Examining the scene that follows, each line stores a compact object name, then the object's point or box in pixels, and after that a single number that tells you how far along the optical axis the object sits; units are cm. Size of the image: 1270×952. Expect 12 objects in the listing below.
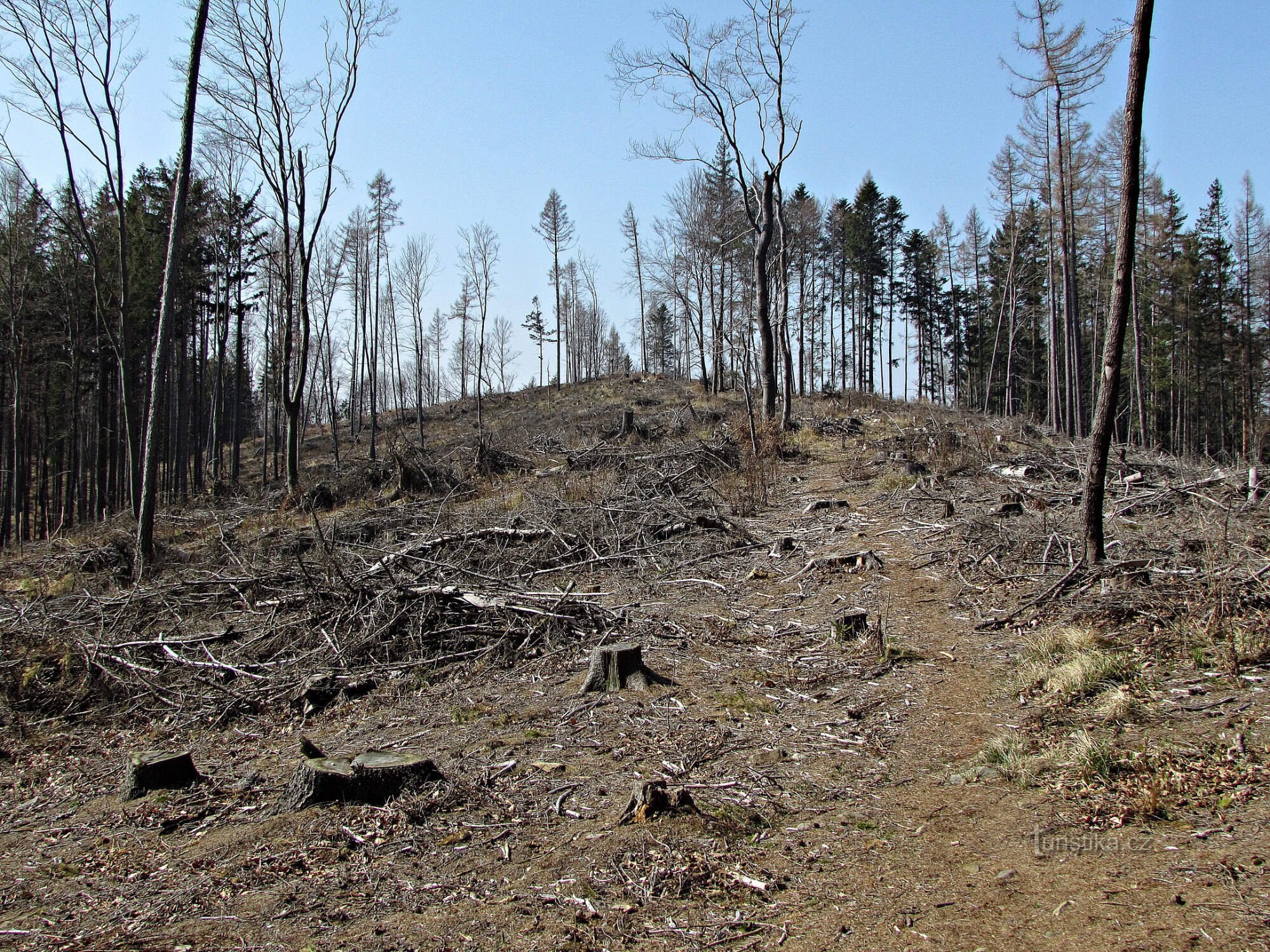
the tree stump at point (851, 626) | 672
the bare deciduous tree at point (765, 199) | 1836
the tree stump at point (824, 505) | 1155
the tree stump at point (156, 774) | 475
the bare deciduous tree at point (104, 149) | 1517
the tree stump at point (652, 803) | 373
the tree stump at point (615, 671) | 602
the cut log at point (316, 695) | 646
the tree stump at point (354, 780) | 421
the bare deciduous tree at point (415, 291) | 4262
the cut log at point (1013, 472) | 1135
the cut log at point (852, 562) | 874
